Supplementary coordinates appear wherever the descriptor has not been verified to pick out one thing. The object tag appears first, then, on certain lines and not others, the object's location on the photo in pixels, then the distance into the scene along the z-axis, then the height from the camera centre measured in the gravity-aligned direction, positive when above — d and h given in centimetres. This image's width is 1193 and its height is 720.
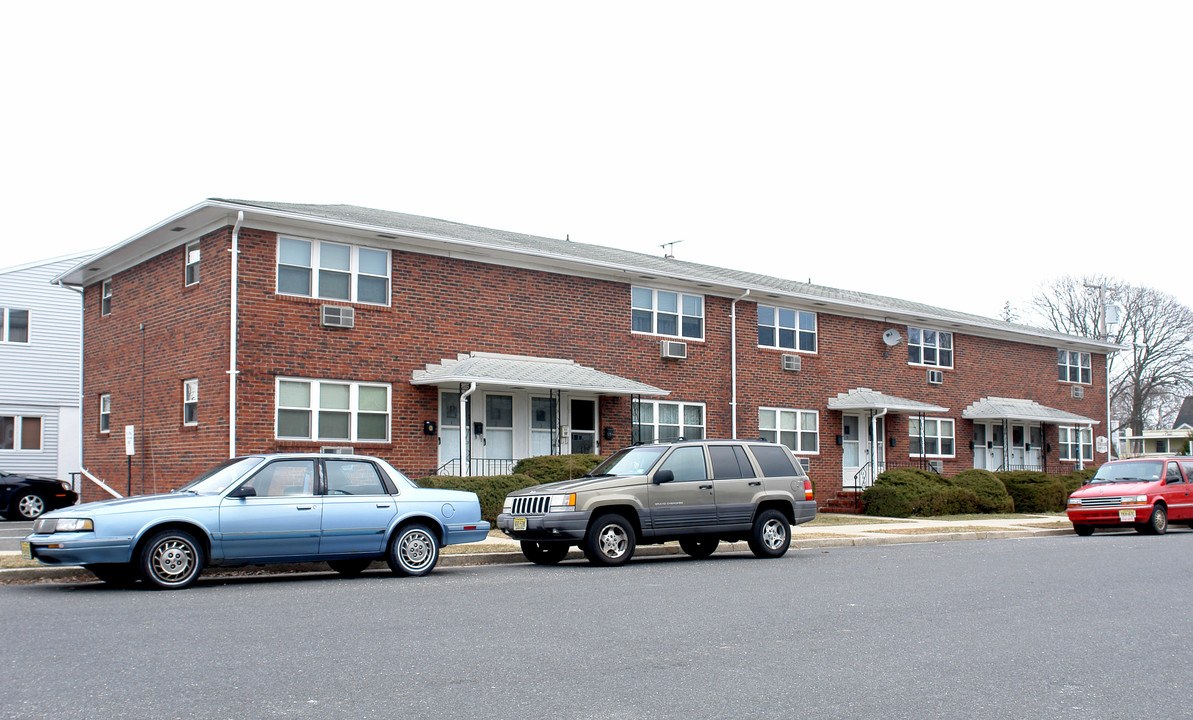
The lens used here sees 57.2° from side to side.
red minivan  2206 -139
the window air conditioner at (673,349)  2602 +200
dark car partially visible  2338 -125
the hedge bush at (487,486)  1977 -95
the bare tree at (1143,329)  6181 +579
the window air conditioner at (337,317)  2067 +225
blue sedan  1136 -99
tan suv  1475 -100
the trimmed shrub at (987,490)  2834 -152
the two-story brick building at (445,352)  2027 +181
